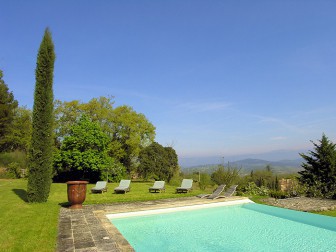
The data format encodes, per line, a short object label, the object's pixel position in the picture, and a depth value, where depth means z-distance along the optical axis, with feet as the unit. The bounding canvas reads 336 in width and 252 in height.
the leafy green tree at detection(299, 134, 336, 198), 40.91
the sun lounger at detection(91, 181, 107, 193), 45.78
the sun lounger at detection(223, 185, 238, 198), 42.01
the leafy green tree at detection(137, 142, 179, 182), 75.05
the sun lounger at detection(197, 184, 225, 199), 40.02
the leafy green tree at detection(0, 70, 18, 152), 97.30
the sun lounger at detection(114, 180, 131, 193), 46.48
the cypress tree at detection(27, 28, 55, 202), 33.07
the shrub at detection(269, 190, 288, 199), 43.06
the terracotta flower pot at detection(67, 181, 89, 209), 30.09
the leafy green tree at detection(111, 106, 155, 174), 87.04
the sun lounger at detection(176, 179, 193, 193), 47.21
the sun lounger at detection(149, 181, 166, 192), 48.42
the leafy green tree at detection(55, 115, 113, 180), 67.31
